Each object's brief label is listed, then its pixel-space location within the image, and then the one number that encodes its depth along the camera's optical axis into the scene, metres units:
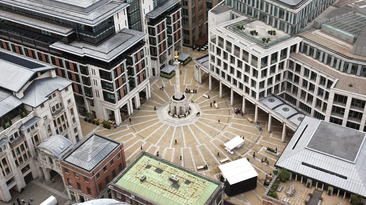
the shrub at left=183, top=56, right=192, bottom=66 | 170.19
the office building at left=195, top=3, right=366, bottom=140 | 116.94
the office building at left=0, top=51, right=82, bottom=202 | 109.62
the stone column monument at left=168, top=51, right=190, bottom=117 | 139.25
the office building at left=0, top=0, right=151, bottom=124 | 128.75
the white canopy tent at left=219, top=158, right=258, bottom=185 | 109.12
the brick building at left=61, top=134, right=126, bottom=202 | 101.56
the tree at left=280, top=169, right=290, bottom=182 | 94.56
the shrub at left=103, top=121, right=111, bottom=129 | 137.41
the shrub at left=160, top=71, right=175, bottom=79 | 162.34
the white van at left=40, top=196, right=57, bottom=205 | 108.38
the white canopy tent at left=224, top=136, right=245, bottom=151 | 124.26
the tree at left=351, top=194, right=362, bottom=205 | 86.38
